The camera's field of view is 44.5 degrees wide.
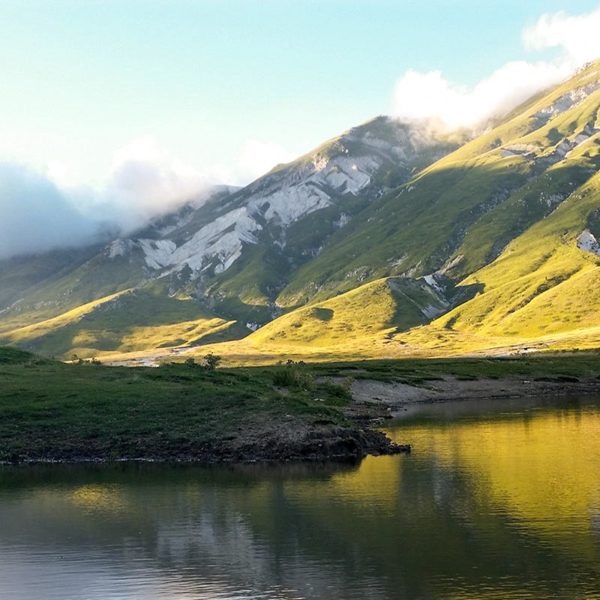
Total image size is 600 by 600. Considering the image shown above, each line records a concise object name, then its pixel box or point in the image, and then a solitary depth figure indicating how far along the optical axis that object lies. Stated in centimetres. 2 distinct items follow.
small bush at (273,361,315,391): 12669
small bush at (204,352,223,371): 13752
